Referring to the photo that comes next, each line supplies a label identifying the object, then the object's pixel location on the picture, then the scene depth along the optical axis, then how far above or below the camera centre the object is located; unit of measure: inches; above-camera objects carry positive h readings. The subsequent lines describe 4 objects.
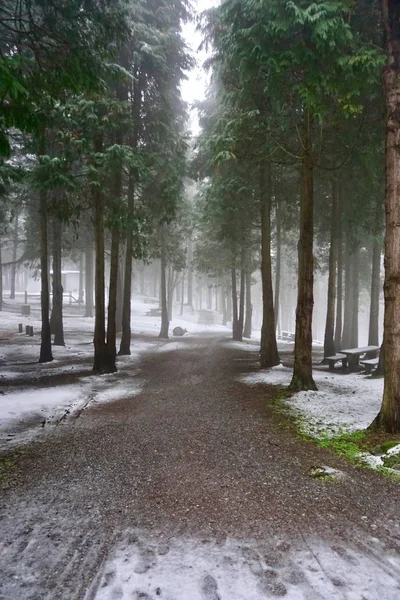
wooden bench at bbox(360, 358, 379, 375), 475.1 -86.4
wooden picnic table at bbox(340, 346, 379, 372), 531.8 -87.2
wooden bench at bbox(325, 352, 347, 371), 536.1 -91.3
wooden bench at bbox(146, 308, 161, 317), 1571.1 -85.8
